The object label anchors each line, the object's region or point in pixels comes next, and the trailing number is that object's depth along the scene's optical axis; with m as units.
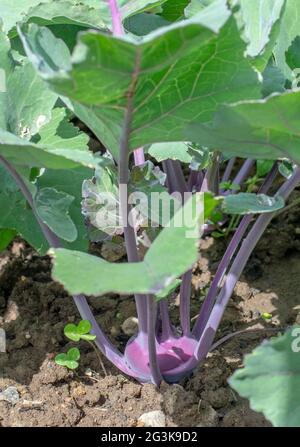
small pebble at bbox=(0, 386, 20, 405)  0.76
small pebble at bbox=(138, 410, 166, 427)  0.74
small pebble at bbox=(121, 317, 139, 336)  0.83
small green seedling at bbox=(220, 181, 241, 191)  0.87
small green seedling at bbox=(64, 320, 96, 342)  0.76
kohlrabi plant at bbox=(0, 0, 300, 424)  0.60
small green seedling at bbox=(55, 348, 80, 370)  0.77
